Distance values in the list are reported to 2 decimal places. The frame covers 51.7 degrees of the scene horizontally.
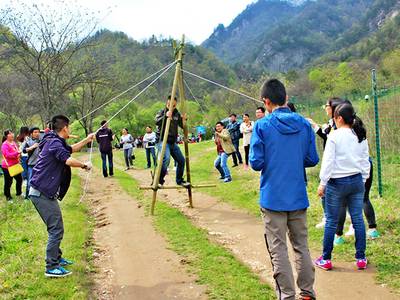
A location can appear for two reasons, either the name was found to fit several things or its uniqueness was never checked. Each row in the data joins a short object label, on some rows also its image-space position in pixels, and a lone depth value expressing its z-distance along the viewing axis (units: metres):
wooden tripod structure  8.29
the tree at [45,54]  16.47
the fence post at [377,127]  7.68
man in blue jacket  3.88
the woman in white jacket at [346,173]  4.79
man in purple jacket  5.25
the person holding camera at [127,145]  17.45
